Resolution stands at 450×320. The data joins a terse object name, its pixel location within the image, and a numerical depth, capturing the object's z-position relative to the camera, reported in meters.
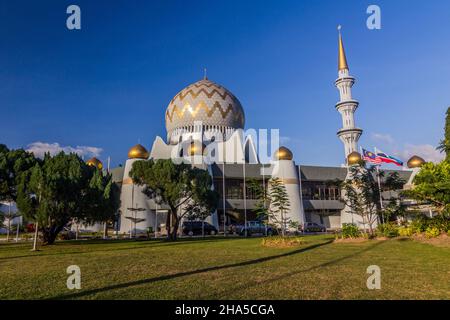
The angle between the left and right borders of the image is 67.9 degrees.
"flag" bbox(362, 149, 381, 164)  28.89
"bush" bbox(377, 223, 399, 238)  21.01
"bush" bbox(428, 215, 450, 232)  17.97
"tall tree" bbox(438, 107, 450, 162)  18.74
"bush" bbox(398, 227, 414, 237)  20.16
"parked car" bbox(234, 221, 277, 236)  33.47
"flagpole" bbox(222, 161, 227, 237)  41.20
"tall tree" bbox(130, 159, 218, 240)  23.92
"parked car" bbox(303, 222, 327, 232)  38.38
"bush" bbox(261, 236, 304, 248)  18.03
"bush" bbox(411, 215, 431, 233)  19.42
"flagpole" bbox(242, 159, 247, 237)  40.59
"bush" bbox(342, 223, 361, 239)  20.33
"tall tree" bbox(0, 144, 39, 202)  19.72
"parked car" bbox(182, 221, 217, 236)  34.41
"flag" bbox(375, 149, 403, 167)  29.52
